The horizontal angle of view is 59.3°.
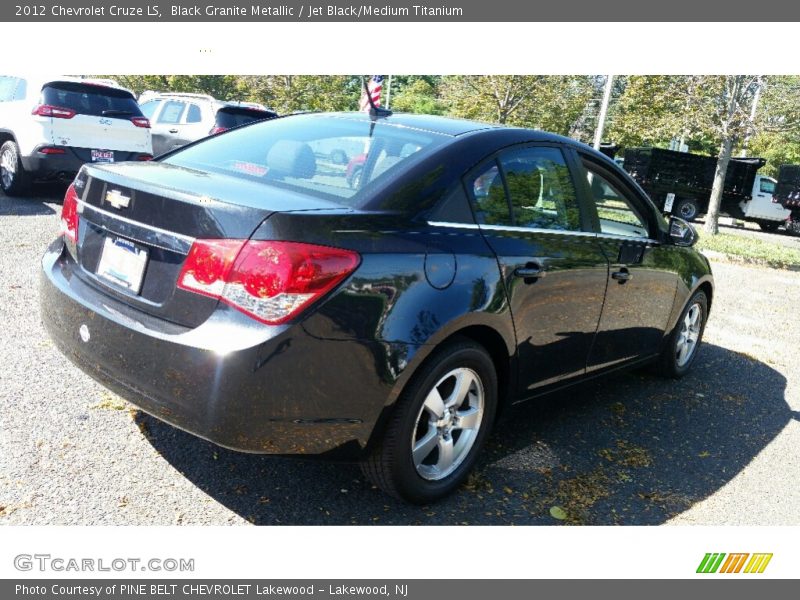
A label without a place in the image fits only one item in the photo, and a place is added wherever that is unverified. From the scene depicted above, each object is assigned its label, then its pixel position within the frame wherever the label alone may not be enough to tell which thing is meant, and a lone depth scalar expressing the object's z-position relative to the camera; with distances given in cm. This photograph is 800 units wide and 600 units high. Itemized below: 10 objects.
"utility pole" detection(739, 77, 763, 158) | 1560
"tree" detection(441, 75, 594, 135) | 2572
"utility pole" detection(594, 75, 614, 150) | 1970
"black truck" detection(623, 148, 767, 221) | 2258
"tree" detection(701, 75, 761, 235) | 1552
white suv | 918
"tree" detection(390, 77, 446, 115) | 4672
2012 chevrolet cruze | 245
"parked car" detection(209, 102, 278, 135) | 1167
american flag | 1335
